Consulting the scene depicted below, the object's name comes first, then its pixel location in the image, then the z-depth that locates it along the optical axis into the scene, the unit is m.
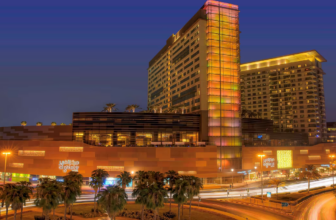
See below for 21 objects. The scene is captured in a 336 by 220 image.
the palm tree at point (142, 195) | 42.00
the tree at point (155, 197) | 41.66
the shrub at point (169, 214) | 52.22
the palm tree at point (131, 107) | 136.12
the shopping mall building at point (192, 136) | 90.38
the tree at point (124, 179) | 60.69
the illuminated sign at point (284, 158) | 112.50
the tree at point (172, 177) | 52.81
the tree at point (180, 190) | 45.94
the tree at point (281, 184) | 88.97
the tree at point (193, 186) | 46.76
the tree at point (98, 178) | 58.41
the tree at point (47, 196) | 41.09
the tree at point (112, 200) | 40.44
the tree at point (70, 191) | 45.41
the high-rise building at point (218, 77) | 103.56
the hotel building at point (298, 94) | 179.25
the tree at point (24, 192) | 42.62
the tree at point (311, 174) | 77.81
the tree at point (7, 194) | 41.71
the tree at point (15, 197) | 41.69
